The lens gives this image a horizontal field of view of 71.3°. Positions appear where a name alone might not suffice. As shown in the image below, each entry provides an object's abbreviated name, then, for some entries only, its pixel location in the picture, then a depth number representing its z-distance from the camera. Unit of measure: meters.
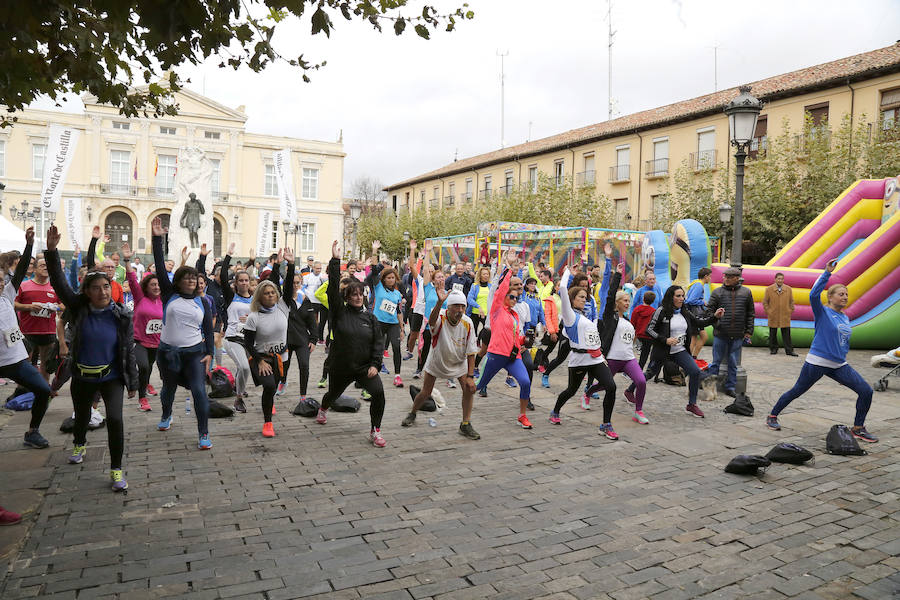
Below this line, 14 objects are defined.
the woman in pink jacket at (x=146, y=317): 6.99
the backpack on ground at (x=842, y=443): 6.03
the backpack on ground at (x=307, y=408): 7.27
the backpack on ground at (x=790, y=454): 5.74
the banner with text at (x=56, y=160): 11.45
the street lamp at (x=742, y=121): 8.84
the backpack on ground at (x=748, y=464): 5.35
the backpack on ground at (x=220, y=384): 7.96
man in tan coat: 13.50
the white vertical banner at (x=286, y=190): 20.08
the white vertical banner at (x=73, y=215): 16.80
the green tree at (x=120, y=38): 2.98
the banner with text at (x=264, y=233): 21.95
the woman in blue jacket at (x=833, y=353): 6.33
